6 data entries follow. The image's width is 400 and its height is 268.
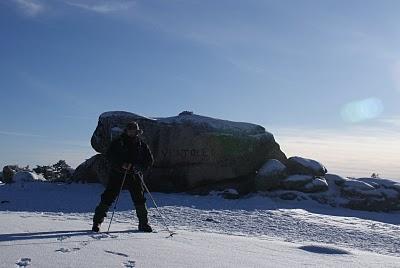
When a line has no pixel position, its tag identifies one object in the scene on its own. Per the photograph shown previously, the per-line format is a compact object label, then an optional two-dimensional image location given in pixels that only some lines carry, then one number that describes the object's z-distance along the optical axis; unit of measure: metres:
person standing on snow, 9.39
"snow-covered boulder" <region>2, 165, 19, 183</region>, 28.59
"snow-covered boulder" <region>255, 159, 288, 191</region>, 19.83
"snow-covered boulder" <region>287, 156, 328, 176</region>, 21.00
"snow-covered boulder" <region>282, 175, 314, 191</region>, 19.86
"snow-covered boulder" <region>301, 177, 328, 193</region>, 19.70
